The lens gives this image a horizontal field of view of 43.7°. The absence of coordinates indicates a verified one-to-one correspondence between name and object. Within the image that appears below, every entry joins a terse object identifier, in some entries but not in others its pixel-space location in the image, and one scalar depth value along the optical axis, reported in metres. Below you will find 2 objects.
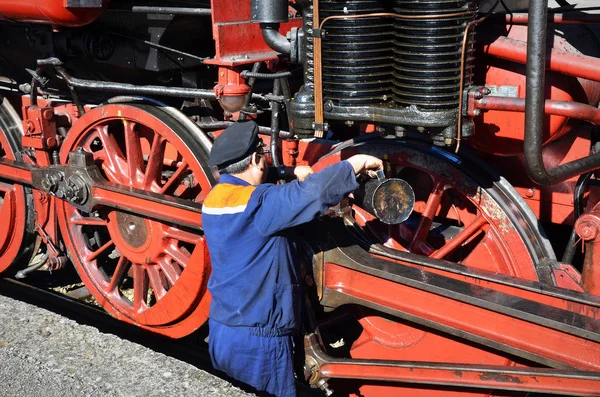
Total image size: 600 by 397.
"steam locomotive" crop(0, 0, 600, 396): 2.59
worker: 2.91
